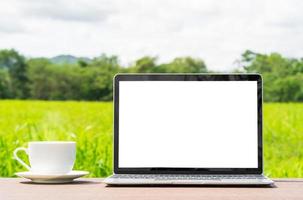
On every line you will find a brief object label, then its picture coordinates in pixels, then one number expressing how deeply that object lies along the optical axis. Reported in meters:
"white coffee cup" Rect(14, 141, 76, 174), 1.65
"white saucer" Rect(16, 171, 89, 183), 1.62
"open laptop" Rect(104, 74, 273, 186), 1.65
